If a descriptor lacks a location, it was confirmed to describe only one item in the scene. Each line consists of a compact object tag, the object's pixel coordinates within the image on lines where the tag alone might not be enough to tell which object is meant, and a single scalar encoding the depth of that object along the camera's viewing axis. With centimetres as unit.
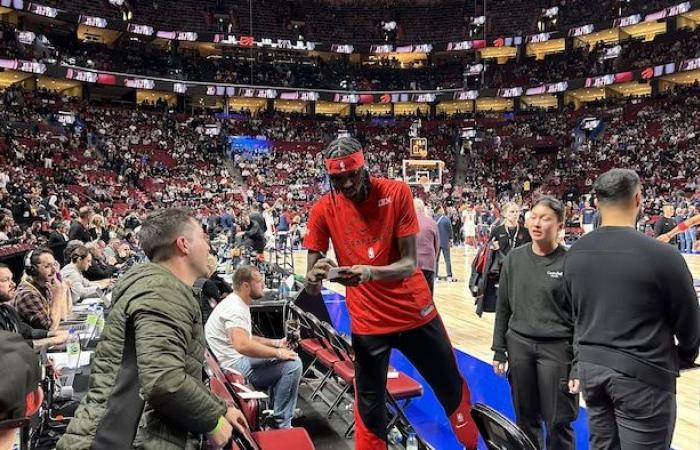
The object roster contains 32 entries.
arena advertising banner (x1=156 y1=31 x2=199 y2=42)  3478
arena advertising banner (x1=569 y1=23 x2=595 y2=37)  3575
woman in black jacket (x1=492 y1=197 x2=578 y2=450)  295
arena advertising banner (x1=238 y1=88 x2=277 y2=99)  3622
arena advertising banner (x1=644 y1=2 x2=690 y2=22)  3145
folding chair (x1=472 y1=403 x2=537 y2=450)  183
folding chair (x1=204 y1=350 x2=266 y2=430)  324
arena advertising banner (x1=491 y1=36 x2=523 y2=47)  3844
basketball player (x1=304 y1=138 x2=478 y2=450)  277
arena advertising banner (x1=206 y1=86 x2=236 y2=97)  3503
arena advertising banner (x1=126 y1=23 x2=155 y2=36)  3294
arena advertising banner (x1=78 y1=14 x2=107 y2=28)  3091
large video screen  3428
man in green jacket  187
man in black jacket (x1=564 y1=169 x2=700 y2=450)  216
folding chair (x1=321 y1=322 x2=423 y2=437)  386
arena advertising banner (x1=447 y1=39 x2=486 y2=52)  3941
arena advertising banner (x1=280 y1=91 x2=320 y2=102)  3750
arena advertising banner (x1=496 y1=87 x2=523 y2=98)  3788
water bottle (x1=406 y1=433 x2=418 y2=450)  358
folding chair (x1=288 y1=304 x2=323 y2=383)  542
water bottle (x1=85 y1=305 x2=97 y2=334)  523
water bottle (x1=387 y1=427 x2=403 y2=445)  404
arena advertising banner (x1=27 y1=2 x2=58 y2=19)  2880
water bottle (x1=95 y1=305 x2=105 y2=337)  533
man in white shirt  415
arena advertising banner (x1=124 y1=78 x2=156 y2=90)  3245
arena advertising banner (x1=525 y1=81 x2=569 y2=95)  3619
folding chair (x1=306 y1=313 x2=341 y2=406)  481
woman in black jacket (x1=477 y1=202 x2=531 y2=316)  525
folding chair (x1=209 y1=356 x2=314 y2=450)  298
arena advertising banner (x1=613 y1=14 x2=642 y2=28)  3359
